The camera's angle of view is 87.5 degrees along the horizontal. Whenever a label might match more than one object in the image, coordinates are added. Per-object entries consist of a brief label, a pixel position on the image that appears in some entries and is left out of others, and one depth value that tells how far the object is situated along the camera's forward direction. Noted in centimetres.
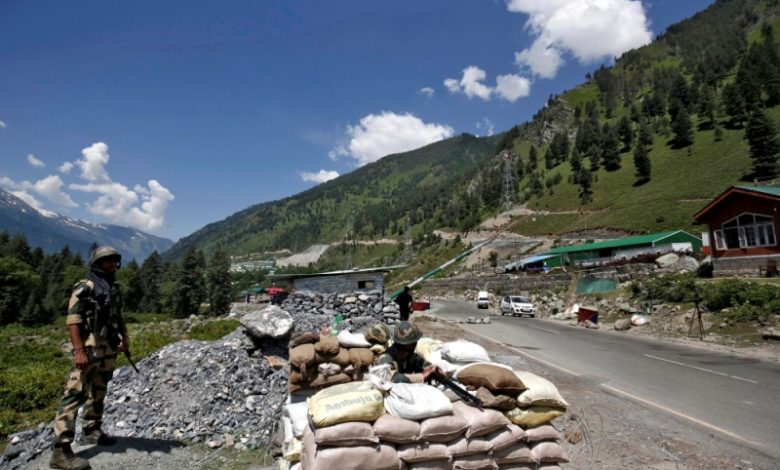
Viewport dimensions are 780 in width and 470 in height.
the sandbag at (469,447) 412
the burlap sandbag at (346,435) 379
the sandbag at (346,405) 385
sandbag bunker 385
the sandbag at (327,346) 579
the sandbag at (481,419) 421
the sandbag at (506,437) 429
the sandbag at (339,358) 574
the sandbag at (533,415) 459
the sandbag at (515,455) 435
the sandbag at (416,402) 406
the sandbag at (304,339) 608
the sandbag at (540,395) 463
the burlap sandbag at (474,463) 409
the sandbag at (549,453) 450
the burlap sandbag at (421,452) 398
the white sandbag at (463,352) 549
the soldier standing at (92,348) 518
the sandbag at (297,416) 482
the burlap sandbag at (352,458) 376
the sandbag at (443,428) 402
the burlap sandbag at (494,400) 444
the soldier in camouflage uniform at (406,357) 491
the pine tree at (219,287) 7550
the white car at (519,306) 3250
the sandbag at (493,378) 454
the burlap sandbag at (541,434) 458
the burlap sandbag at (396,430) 394
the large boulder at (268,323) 991
